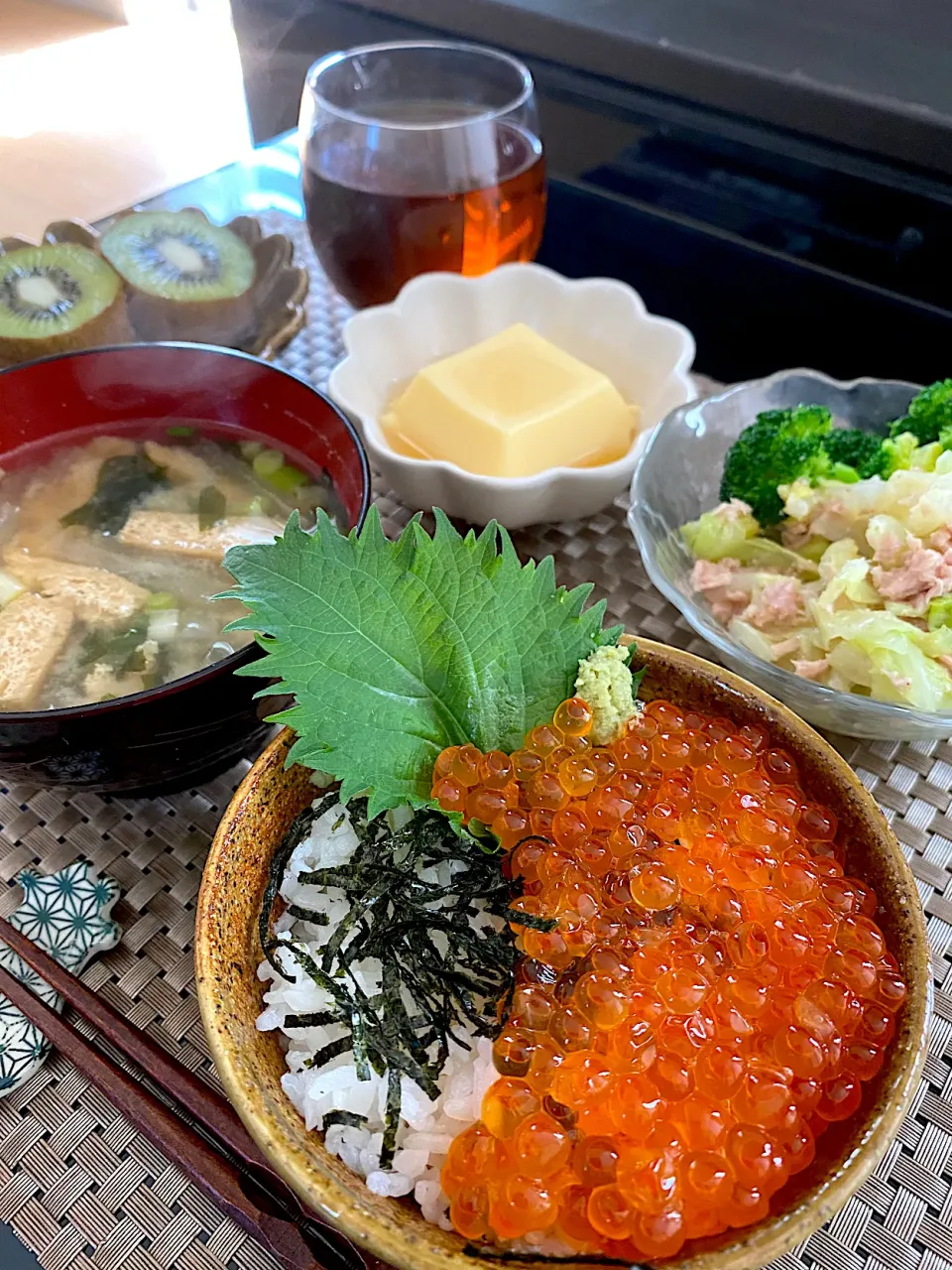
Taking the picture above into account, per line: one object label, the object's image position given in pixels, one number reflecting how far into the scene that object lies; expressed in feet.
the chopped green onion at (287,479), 0.84
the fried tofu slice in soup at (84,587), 0.76
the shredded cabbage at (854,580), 0.75
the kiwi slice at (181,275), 1.01
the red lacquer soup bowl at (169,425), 0.58
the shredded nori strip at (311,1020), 0.54
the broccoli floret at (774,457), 0.86
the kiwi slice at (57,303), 0.94
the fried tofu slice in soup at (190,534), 0.82
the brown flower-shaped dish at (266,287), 1.03
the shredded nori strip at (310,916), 0.59
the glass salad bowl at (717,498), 0.72
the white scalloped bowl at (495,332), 0.87
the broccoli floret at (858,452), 0.87
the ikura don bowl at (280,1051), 0.43
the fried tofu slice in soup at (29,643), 0.69
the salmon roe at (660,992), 0.45
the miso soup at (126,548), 0.72
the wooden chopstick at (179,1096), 0.50
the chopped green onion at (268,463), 0.85
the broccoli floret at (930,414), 0.87
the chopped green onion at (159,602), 0.77
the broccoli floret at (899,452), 0.86
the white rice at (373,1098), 0.49
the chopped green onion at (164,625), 0.74
